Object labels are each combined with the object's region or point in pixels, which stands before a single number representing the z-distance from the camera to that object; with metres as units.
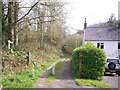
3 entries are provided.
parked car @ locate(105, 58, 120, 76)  14.22
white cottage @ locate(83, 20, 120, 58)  29.84
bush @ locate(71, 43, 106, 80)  10.35
